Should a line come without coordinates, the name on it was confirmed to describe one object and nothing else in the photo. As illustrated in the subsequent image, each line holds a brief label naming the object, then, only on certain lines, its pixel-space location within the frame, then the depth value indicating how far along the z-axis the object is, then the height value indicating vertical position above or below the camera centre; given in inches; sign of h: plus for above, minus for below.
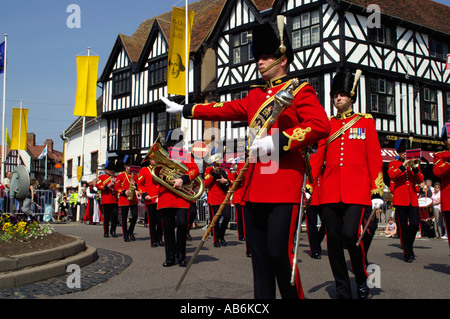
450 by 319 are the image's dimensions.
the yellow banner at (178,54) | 772.0 +199.6
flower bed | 291.6 -28.2
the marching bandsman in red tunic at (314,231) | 354.5 -35.1
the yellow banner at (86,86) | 869.8 +170.2
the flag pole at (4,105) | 1026.7 +163.3
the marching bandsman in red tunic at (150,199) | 404.5 -12.8
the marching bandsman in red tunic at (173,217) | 303.9 -20.5
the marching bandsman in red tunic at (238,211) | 442.2 -25.2
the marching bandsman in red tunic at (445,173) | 288.3 +5.6
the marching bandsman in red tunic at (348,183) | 204.4 +0.0
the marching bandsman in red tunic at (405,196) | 350.0 -9.4
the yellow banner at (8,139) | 1249.0 +111.0
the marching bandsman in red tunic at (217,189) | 440.8 -5.1
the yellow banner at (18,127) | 1060.5 +120.5
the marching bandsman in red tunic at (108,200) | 517.7 -17.3
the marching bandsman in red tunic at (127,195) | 489.1 -11.3
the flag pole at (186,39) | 751.1 +217.8
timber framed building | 892.0 +241.1
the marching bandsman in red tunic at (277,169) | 147.9 +4.3
